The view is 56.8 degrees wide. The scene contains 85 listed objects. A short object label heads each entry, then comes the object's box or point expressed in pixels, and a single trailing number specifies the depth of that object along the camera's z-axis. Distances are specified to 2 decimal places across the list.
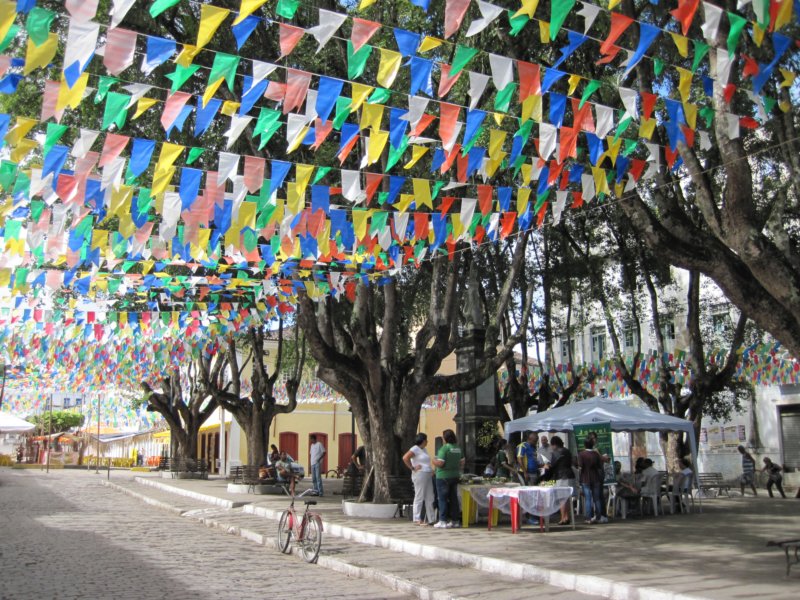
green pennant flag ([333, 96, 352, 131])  7.82
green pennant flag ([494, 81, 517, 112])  7.85
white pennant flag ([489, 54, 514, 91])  7.12
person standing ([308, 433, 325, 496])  20.19
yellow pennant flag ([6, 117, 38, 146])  7.23
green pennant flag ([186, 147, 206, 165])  8.35
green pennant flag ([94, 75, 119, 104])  7.38
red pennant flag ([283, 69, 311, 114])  7.20
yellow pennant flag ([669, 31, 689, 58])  6.96
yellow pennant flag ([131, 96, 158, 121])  7.18
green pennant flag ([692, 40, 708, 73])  7.36
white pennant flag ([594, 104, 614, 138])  8.08
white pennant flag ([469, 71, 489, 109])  7.36
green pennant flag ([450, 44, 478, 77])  6.75
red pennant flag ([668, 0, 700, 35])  6.38
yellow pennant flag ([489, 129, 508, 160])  8.47
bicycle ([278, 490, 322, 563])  9.74
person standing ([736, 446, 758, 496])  21.95
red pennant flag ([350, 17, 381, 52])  6.45
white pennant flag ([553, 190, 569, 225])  10.23
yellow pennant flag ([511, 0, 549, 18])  5.98
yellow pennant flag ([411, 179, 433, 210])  9.50
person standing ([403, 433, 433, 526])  12.69
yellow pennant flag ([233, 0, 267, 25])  5.77
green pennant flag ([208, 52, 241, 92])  6.63
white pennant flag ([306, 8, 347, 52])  6.27
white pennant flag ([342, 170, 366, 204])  8.84
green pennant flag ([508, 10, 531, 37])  6.66
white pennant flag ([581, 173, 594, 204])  9.63
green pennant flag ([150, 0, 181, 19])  5.80
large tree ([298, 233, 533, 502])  14.53
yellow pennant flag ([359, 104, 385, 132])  7.77
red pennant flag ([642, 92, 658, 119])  8.24
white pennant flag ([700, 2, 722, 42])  6.76
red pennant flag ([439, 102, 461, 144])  7.71
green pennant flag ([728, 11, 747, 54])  6.88
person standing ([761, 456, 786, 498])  21.02
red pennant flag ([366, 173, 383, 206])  9.32
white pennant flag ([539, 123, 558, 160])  8.52
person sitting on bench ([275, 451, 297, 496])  10.65
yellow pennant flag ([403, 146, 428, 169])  8.69
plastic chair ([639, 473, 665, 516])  14.85
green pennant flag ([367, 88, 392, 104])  7.61
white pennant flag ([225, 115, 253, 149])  7.43
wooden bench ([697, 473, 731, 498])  21.77
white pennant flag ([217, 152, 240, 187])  8.18
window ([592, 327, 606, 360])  33.31
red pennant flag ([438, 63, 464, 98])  7.31
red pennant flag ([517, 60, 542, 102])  7.40
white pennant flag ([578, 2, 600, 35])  6.71
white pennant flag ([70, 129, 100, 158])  7.45
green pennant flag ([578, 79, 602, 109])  7.73
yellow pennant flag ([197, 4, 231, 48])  5.87
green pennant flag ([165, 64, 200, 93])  6.82
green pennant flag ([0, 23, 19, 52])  5.57
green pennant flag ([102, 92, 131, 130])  6.83
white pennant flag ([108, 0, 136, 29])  5.70
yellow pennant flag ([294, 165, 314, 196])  8.41
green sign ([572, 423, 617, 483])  14.72
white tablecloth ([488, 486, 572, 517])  11.41
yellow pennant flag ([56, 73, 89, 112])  6.12
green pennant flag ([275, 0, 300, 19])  6.49
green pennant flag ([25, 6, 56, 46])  5.68
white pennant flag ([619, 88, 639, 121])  7.72
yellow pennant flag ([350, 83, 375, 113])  7.41
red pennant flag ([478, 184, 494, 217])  9.80
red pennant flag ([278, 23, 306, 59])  6.41
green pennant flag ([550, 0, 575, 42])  6.27
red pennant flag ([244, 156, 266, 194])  8.29
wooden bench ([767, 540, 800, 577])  7.10
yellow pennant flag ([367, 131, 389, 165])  7.85
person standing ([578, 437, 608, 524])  13.24
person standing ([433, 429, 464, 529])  12.41
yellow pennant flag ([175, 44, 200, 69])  6.61
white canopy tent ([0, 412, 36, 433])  31.78
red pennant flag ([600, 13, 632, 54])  6.57
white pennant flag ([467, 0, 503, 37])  6.34
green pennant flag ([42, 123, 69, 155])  7.20
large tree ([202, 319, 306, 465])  23.52
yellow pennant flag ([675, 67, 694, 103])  7.59
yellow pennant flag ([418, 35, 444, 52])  6.82
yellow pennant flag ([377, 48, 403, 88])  7.06
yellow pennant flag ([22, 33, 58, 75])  5.65
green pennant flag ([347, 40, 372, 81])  6.78
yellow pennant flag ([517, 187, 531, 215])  10.57
